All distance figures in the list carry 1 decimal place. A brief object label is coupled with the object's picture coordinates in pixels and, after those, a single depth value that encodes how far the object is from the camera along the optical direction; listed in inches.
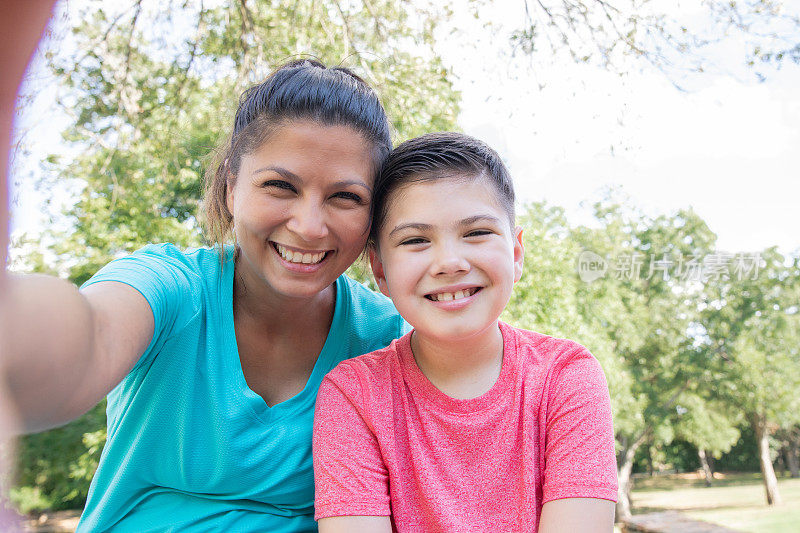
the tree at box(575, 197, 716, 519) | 710.5
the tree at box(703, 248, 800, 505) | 730.8
